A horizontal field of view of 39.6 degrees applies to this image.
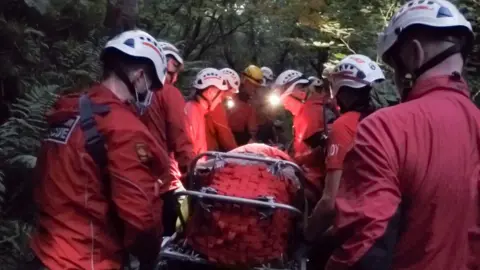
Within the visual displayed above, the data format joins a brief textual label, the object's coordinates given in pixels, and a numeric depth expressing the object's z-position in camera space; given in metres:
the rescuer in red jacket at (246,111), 10.97
